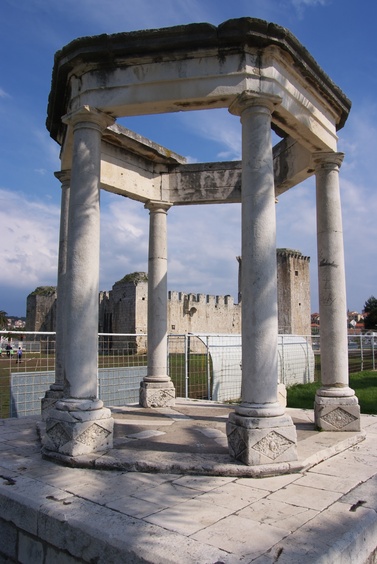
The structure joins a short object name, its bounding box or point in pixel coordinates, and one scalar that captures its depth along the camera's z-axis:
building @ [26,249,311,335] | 39.75
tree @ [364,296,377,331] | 56.16
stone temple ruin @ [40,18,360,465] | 5.51
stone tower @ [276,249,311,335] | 48.53
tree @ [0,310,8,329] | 64.75
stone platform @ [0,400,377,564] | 3.32
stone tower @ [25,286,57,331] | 43.34
